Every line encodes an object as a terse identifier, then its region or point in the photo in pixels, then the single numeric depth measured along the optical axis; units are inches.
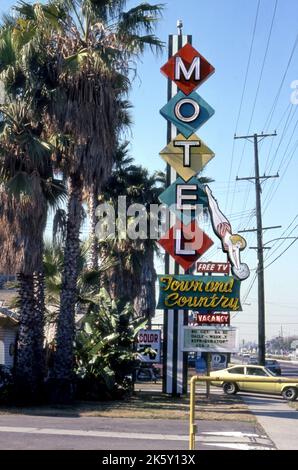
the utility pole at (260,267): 1509.6
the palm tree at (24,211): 776.9
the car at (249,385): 1125.7
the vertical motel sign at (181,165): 1007.6
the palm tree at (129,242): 1286.9
